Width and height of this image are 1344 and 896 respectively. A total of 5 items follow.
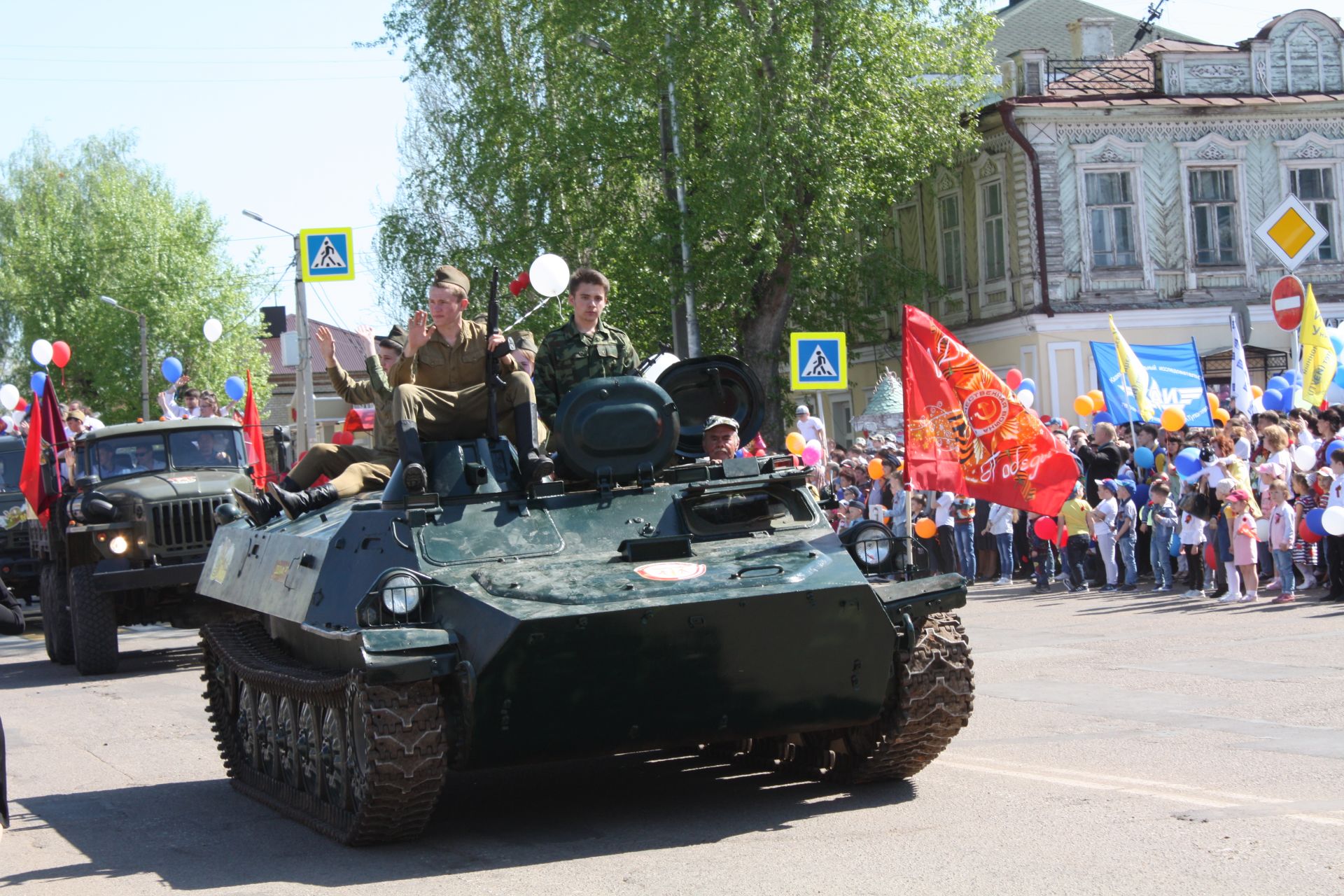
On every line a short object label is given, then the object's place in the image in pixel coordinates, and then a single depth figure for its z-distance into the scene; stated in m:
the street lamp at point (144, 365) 49.09
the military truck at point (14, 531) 22.47
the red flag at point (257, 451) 18.17
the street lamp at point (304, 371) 26.34
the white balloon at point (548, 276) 15.12
